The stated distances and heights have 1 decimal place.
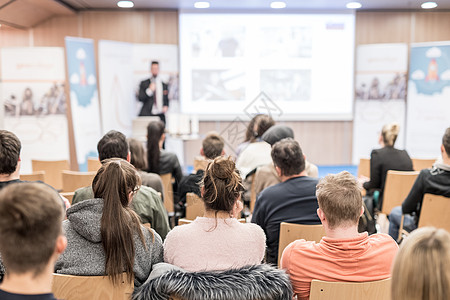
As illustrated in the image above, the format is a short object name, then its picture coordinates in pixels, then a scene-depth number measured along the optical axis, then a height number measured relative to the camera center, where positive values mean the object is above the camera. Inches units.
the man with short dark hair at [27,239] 41.8 -13.0
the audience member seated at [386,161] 161.8 -22.1
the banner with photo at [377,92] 299.7 +6.9
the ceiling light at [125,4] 272.9 +64.9
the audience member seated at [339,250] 66.4 -23.1
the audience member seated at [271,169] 125.6 -19.8
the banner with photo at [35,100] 229.1 +3.1
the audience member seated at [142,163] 128.0 -18.3
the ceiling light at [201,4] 270.8 +63.6
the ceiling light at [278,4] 273.5 +63.7
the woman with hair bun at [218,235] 68.6 -21.3
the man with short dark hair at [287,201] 100.1 -23.0
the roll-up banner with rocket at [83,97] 243.6 +4.8
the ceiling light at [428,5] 282.7 +64.3
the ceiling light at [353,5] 277.7 +63.9
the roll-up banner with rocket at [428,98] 279.9 +2.2
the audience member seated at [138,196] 100.0 -21.2
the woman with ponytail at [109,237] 66.3 -20.8
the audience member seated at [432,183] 121.0 -23.1
